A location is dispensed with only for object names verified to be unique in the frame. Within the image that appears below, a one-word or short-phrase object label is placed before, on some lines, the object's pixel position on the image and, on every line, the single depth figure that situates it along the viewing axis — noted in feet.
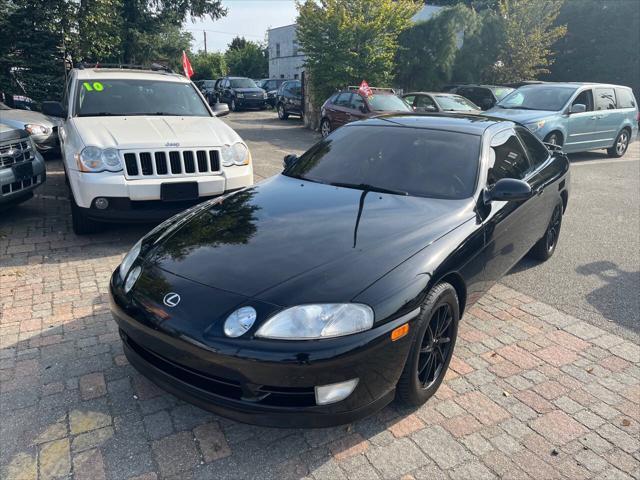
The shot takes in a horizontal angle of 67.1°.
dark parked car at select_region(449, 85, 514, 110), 48.32
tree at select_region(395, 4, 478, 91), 65.10
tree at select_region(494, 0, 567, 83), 63.65
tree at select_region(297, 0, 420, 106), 51.55
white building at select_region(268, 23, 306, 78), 129.59
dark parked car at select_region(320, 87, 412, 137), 40.86
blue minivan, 34.01
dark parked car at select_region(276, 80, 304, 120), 65.72
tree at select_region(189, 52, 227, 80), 153.17
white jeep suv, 15.70
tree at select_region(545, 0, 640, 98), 71.82
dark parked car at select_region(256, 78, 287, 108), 89.27
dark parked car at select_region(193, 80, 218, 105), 86.99
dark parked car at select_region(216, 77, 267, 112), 80.59
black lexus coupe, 7.20
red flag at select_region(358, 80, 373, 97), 41.65
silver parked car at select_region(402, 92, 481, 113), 40.93
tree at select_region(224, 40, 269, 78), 156.66
